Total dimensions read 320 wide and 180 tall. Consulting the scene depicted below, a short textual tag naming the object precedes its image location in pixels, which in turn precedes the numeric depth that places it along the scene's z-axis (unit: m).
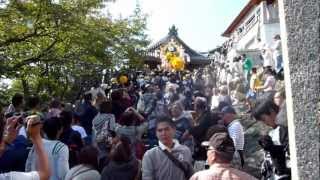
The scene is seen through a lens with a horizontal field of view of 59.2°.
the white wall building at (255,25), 15.03
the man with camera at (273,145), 2.35
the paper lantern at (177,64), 20.29
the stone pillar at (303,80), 1.56
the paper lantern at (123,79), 11.25
